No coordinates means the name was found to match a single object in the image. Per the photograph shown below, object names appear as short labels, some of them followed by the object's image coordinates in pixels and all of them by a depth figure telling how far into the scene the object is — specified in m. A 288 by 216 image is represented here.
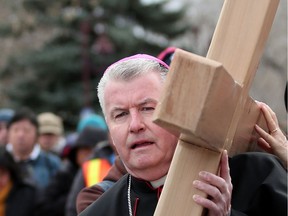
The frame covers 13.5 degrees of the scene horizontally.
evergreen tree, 33.77
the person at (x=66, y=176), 11.07
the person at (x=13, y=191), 10.70
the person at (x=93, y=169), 8.55
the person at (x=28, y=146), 12.18
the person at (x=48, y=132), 15.51
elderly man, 3.98
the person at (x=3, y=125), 13.89
